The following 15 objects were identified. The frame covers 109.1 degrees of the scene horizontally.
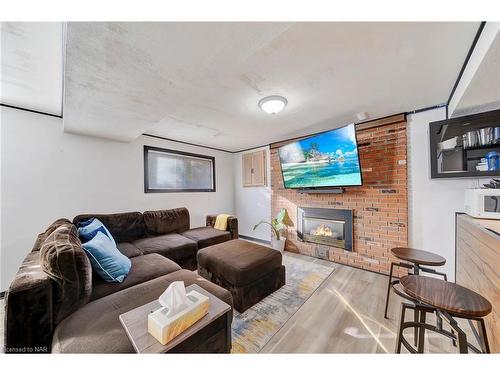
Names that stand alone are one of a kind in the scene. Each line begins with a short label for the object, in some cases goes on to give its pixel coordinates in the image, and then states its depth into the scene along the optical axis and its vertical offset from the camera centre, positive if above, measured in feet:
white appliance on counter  5.21 -0.48
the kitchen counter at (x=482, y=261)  3.91 -2.02
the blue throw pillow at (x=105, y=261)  5.17 -2.14
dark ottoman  6.19 -3.04
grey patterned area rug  4.94 -4.20
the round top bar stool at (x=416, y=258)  4.91 -2.04
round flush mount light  6.88 +3.41
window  11.61 +1.36
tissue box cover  2.73 -2.14
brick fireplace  8.50 -0.89
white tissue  3.01 -1.91
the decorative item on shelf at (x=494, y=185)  5.39 +0.07
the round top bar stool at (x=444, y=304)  2.85 -1.96
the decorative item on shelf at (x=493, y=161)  6.02 +0.90
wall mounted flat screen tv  8.83 +1.60
